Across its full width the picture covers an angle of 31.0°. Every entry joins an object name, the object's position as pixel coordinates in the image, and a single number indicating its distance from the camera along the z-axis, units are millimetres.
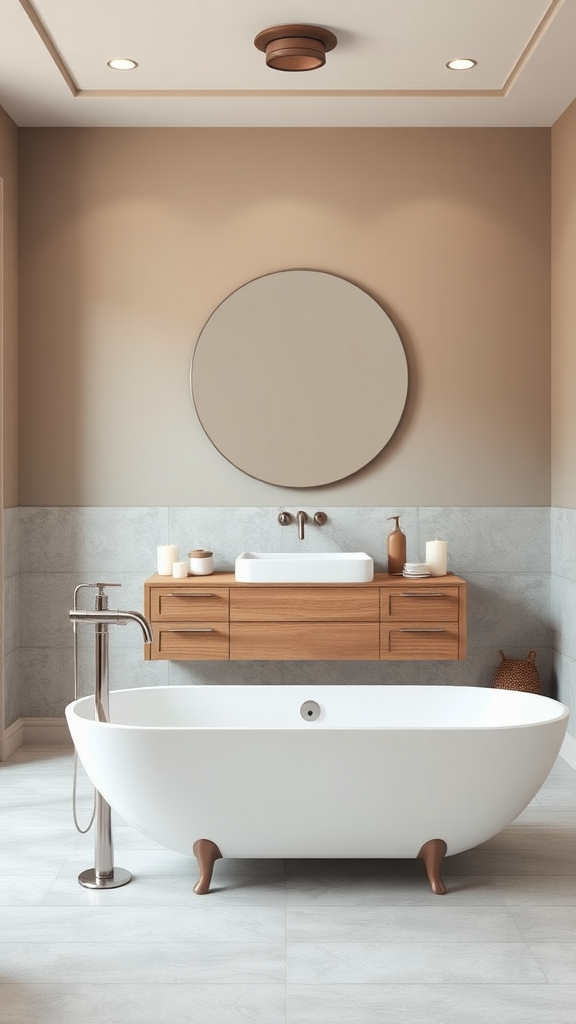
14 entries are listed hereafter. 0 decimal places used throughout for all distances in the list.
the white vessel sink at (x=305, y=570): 4398
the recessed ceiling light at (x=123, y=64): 4113
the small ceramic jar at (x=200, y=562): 4641
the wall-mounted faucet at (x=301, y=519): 4820
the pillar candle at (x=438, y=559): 4652
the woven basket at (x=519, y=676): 4715
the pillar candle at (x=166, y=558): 4648
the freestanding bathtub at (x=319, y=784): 3014
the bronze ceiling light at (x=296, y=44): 3814
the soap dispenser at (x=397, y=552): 4688
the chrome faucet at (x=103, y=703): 3209
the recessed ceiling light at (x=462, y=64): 4105
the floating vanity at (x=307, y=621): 4402
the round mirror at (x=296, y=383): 4875
